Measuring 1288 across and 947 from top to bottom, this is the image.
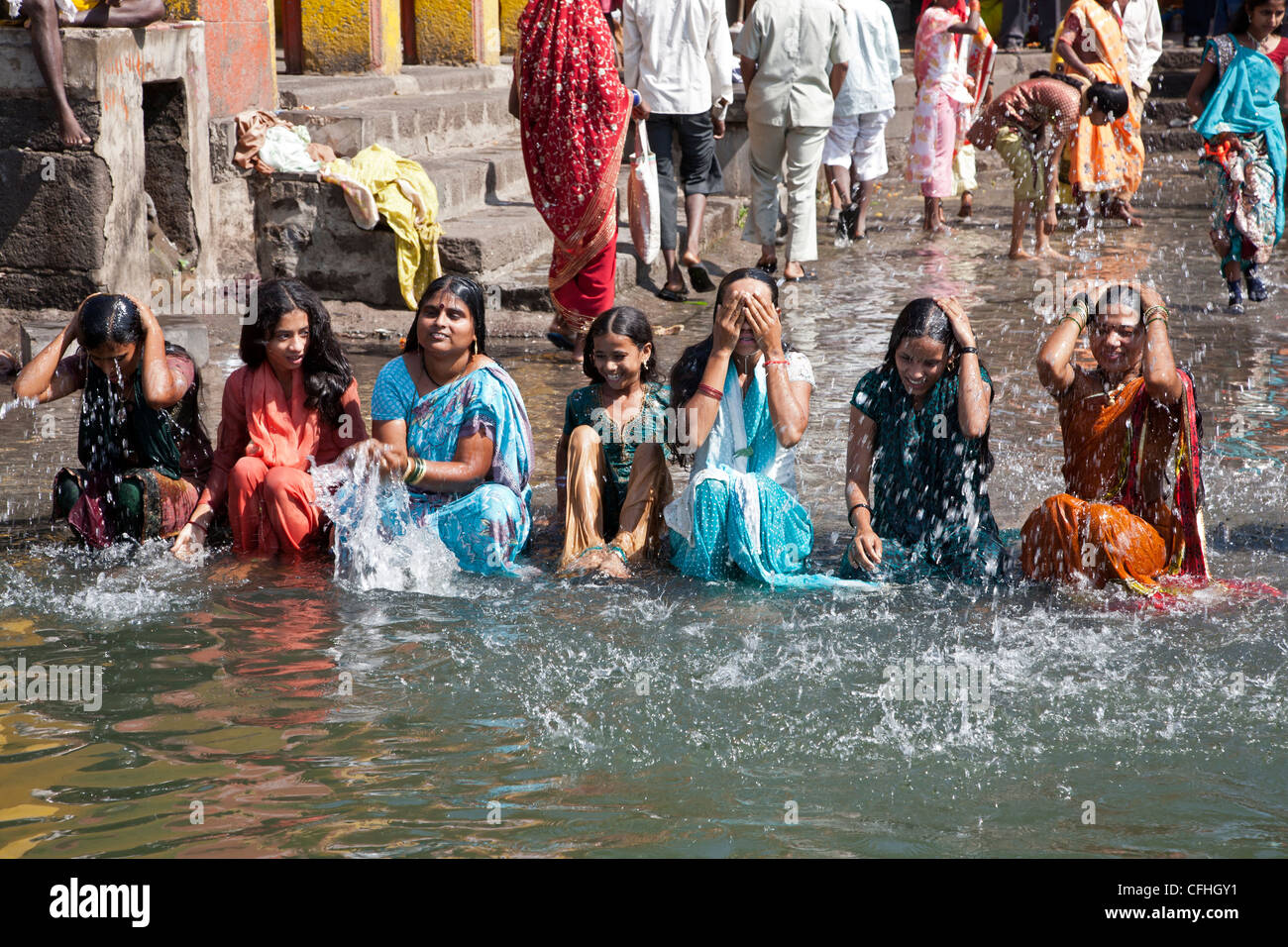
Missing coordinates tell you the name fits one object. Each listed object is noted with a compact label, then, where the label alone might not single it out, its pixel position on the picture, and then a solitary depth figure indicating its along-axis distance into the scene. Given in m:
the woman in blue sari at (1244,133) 8.50
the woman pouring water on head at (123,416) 4.98
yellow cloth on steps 8.35
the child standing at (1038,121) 9.65
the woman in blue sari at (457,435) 4.82
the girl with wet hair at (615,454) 4.87
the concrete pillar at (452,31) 11.80
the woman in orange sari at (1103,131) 10.37
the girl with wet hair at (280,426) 4.91
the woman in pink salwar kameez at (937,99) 11.02
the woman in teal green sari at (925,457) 4.60
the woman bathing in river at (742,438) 4.70
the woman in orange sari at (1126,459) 4.50
